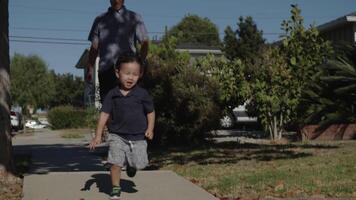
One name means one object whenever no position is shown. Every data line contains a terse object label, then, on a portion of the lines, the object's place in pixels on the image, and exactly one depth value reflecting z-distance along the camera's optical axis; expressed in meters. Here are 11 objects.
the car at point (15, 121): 31.73
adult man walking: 6.32
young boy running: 5.07
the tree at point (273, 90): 13.90
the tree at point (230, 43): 41.25
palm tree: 14.44
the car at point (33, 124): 47.94
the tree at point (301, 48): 14.20
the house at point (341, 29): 21.69
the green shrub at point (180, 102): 12.05
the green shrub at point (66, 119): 33.50
